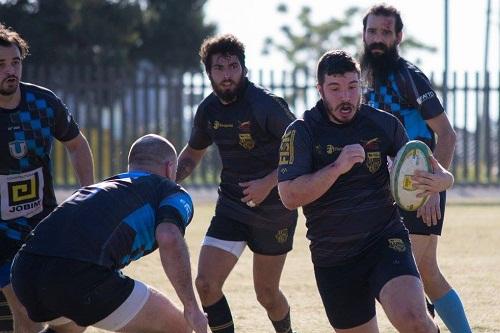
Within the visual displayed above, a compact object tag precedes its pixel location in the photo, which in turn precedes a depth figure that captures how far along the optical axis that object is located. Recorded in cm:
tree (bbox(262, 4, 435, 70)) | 9387
